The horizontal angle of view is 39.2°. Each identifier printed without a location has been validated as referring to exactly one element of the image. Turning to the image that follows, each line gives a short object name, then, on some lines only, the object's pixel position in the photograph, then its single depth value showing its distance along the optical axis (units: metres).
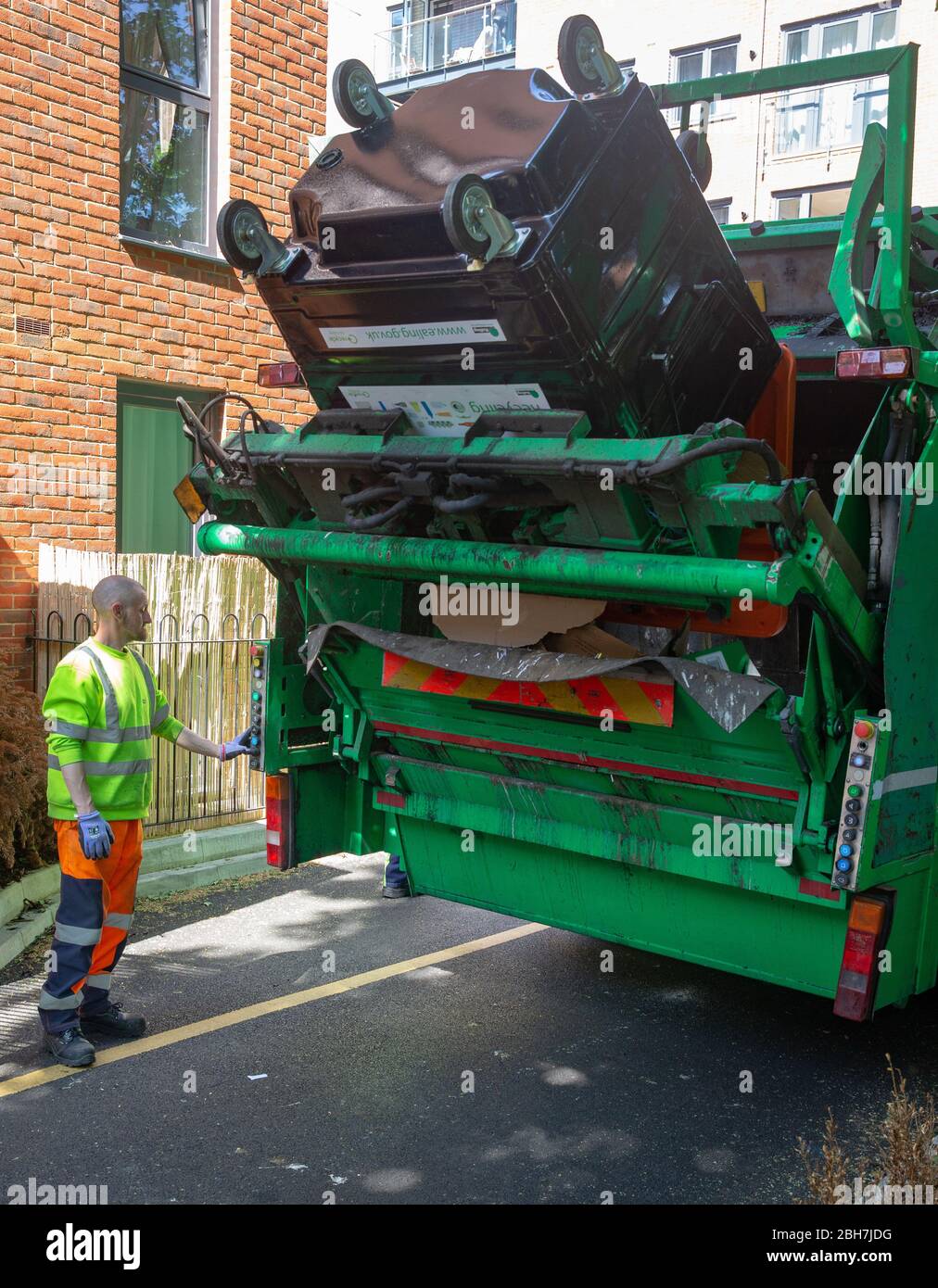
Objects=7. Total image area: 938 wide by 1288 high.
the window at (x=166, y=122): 8.27
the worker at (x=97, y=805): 4.50
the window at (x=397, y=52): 26.56
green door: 8.30
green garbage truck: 3.62
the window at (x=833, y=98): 21.97
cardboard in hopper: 4.15
